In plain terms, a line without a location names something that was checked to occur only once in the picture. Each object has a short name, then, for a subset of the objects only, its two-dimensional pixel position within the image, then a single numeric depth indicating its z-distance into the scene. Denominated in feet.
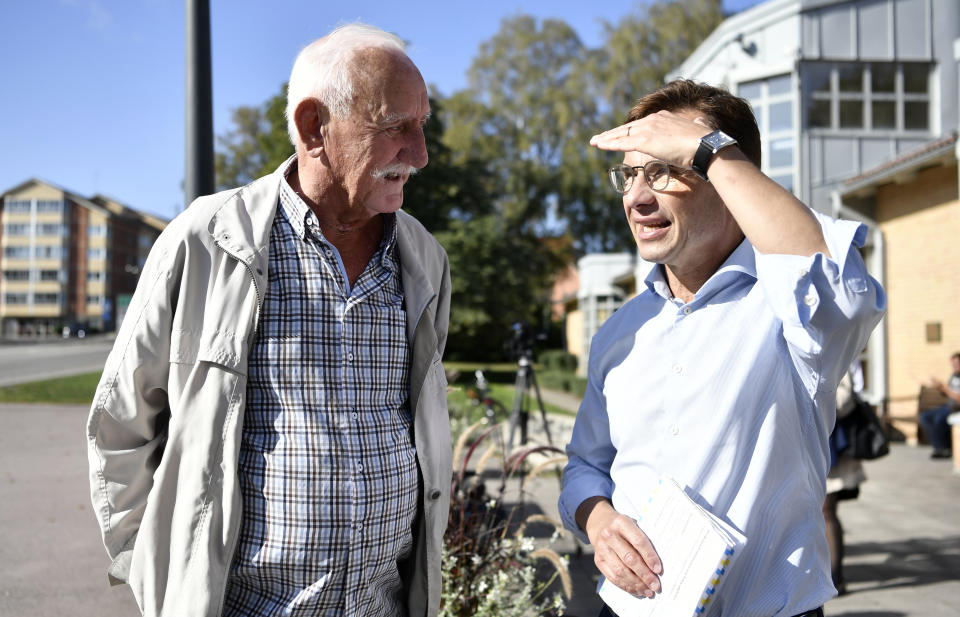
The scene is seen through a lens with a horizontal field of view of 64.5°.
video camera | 29.71
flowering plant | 10.95
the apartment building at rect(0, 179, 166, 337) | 277.85
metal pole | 11.76
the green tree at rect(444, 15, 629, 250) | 104.99
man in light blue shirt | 4.58
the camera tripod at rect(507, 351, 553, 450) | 28.68
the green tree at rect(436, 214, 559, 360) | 96.58
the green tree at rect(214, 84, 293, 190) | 118.11
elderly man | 5.77
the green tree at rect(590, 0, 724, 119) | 97.71
